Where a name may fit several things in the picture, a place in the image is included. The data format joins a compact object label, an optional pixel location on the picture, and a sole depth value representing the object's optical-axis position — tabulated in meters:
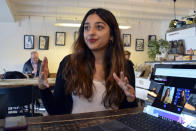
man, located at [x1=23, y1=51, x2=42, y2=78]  4.80
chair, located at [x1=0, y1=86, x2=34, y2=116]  2.17
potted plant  3.47
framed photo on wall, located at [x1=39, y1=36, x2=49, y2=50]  6.02
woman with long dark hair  1.06
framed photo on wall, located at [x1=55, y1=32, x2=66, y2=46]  6.12
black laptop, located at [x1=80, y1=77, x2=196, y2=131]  0.58
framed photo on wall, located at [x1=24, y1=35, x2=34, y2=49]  5.91
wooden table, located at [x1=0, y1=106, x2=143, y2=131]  0.60
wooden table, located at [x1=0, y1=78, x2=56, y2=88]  2.51
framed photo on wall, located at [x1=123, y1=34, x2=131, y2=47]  6.63
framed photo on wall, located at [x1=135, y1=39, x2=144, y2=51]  6.79
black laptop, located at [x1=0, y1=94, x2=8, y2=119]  1.15
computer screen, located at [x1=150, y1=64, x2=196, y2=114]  0.65
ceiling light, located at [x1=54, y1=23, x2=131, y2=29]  4.57
